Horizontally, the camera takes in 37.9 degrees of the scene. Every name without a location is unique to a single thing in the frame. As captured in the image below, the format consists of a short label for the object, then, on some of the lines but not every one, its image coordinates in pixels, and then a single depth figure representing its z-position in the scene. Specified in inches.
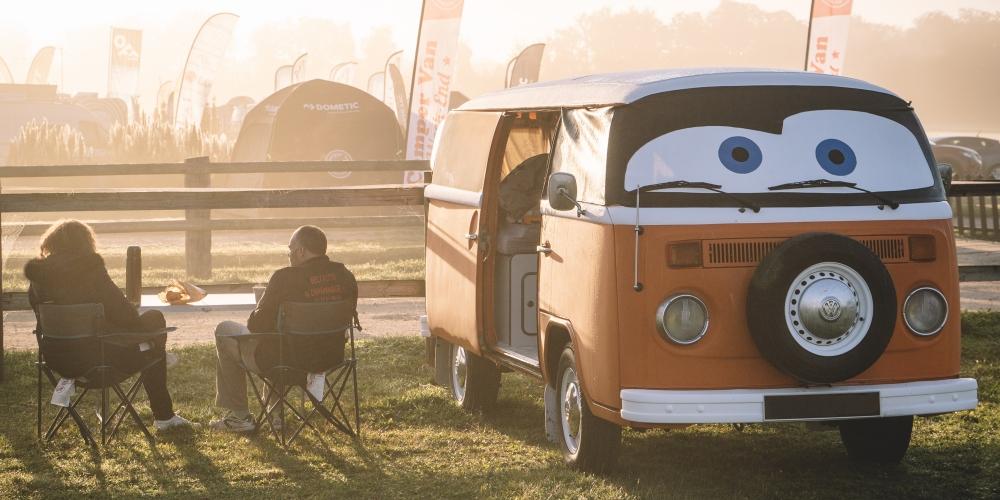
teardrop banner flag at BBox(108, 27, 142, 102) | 2613.2
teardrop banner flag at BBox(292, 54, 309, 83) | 2274.7
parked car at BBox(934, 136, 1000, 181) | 1464.2
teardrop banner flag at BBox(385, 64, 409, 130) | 1792.6
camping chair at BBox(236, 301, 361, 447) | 310.7
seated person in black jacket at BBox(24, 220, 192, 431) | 314.5
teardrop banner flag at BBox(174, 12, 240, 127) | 1727.4
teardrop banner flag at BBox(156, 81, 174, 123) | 1411.2
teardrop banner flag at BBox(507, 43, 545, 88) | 1369.3
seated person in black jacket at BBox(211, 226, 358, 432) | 313.3
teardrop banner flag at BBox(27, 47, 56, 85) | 2874.0
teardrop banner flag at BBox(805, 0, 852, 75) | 931.3
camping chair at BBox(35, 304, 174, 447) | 309.9
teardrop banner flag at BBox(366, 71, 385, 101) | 2479.1
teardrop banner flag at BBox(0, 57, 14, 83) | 2918.3
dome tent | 1093.1
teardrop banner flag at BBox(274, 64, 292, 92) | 2420.0
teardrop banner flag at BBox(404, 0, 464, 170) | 941.2
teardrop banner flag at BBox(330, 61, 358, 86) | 2352.4
